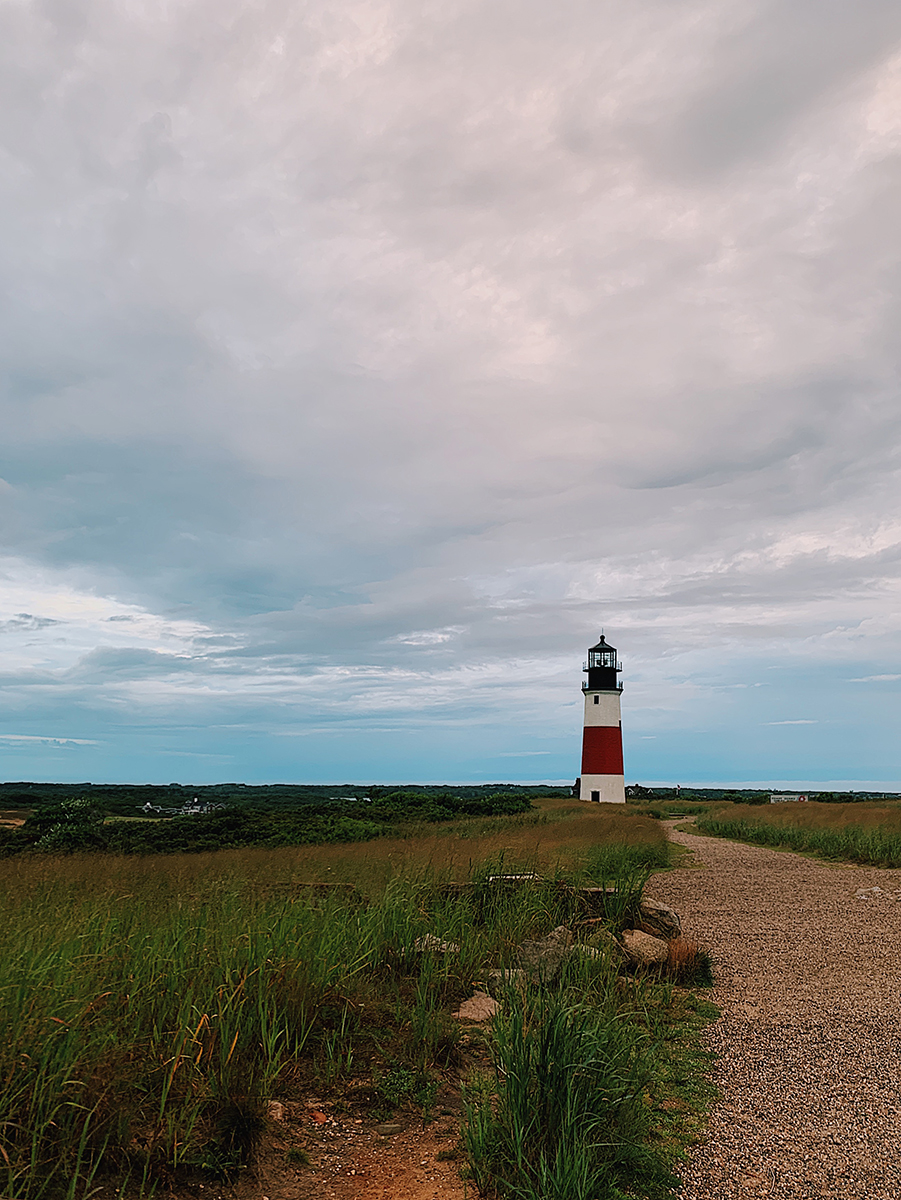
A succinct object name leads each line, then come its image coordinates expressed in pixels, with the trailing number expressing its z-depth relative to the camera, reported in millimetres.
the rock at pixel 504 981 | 5484
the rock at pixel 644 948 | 7723
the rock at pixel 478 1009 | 5812
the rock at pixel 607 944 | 7170
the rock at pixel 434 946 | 6421
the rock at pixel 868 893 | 13060
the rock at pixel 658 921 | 8672
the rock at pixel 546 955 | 6023
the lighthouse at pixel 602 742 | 45688
